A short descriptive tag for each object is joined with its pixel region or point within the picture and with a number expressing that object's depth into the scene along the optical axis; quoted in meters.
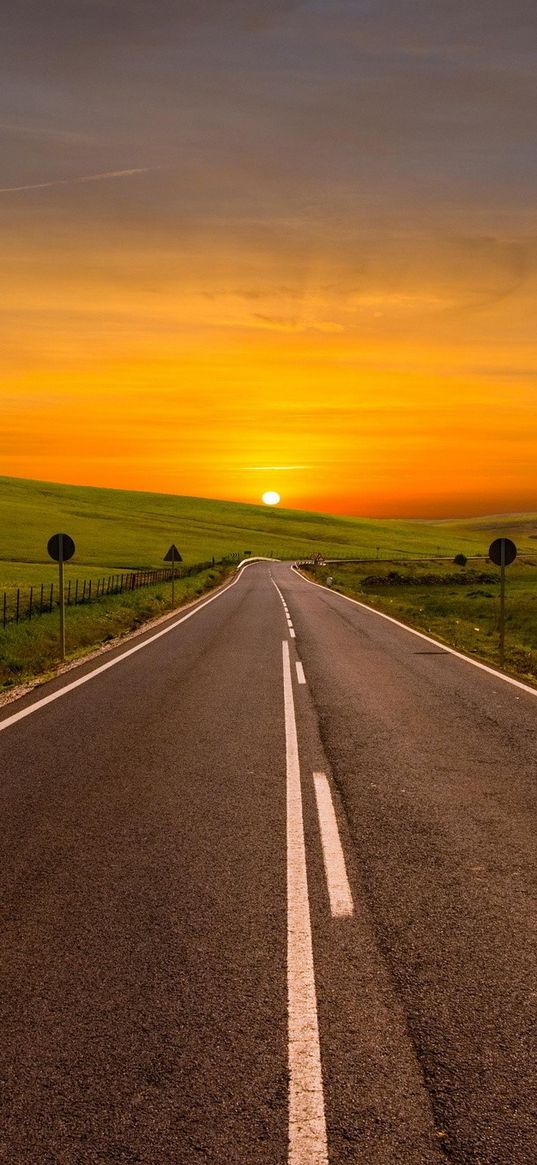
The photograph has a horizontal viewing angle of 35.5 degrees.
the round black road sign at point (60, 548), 17.88
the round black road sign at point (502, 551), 18.48
